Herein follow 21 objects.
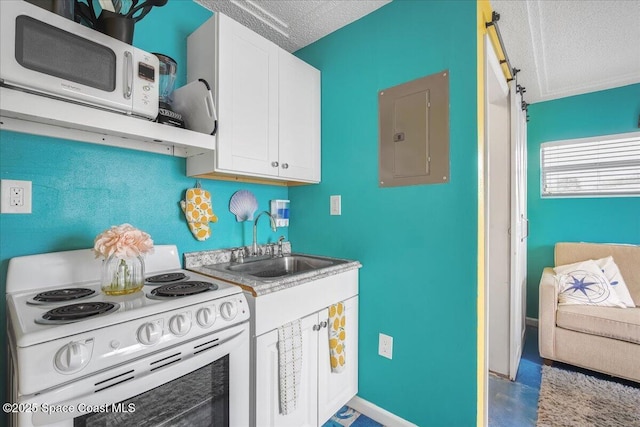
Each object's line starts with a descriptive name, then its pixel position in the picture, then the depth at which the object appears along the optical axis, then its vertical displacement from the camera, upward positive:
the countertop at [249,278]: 1.24 -0.31
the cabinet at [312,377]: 1.23 -0.84
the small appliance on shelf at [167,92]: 1.26 +0.62
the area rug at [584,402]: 1.66 -1.24
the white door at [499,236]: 2.10 -0.17
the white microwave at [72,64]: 0.85 +0.53
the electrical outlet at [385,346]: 1.65 -0.80
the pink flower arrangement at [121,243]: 1.04 -0.11
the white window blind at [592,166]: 2.63 +0.47
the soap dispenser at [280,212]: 2.08 +0.01
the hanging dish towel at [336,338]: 1.57 -0.71
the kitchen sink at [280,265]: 1.72 -0.34
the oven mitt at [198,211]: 1.58 +0.02
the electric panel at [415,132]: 1.47 +0.46
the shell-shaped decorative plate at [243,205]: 1.82 +0.06
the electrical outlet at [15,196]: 1.06 +0.07
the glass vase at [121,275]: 1.08 -0.24
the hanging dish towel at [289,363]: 1.27 -0.70
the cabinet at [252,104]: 1.42 +0.64
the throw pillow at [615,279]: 2.28 -0.56
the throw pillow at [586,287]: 2.25 -0.62
